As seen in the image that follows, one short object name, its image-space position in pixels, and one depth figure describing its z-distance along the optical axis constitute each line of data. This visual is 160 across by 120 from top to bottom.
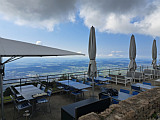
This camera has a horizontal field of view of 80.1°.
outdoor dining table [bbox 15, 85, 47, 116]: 3.19
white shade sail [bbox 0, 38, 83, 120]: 2.09
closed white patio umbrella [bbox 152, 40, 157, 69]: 8.45
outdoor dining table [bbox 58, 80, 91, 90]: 4.45
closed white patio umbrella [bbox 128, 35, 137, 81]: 6.10
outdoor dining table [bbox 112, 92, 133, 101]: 3.22
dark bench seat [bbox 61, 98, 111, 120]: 1.92
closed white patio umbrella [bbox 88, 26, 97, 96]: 4.36
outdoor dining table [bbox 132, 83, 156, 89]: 4.45
